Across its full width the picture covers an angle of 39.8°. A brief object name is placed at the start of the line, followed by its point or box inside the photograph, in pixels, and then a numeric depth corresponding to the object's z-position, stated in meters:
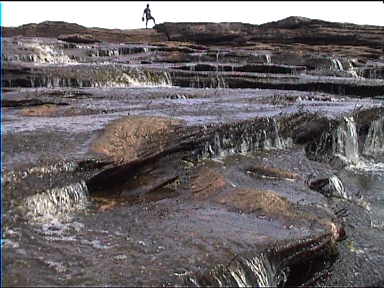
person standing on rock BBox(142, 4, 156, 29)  35.48
